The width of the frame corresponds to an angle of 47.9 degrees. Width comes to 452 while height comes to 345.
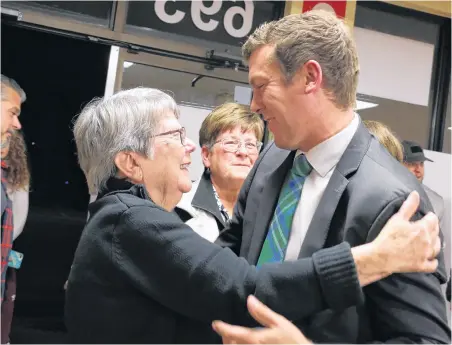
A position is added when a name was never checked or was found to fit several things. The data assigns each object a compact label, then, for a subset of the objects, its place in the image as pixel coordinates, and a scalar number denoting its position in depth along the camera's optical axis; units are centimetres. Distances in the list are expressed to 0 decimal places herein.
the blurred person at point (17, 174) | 282
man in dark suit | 92
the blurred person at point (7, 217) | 266
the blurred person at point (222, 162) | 209
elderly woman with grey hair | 90
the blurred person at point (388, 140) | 175
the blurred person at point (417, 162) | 301
